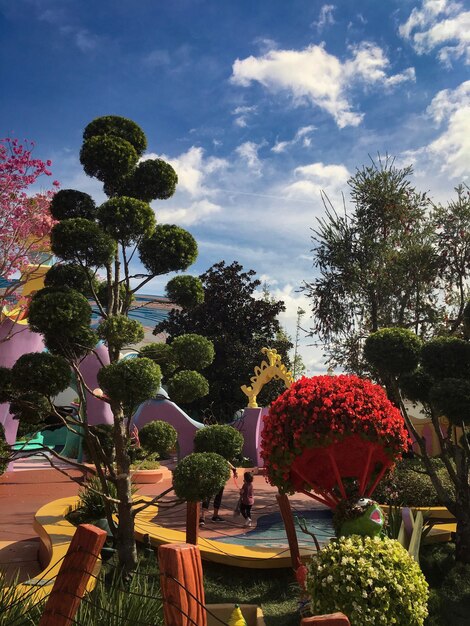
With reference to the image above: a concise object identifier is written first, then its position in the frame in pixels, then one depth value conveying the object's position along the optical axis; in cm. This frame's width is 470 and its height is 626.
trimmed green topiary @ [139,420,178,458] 749
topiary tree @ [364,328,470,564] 706
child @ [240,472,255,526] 986
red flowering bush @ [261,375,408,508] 589
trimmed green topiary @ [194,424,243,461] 673
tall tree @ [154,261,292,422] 2350
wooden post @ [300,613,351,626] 211
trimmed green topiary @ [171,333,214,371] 744
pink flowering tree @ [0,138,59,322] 1345
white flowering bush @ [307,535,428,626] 444
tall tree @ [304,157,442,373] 1388
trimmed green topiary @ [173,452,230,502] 593
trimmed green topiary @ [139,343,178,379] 785
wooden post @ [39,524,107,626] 285
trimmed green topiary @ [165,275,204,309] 788
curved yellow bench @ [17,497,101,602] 592
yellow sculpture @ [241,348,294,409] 1811
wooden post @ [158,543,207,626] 262
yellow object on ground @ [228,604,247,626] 480
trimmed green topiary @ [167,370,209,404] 758
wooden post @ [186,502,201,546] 660
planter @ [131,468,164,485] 1390
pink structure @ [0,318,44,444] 1455
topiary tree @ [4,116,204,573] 627
